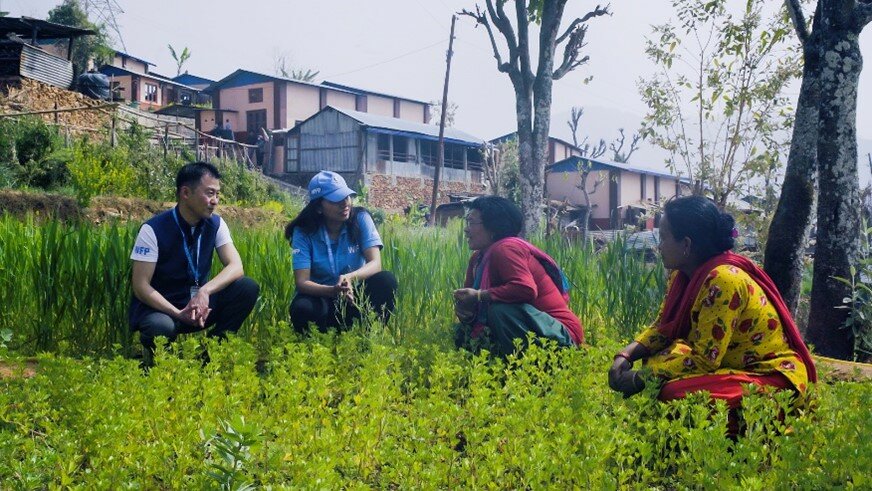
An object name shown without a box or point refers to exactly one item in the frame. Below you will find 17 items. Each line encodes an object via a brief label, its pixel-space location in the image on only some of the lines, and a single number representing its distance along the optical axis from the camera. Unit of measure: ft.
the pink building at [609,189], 104.99
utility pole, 79.00
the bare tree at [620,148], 122.91
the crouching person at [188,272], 14.03
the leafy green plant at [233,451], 6.97
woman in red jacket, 14.46
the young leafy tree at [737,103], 32.04
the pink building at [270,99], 107.86
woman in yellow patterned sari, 10.34
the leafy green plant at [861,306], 18.38
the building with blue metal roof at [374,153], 94.32
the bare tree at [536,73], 33.30
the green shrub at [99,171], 43.80
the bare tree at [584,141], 128.26
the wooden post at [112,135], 50.95
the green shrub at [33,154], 45.01
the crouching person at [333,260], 15.75
